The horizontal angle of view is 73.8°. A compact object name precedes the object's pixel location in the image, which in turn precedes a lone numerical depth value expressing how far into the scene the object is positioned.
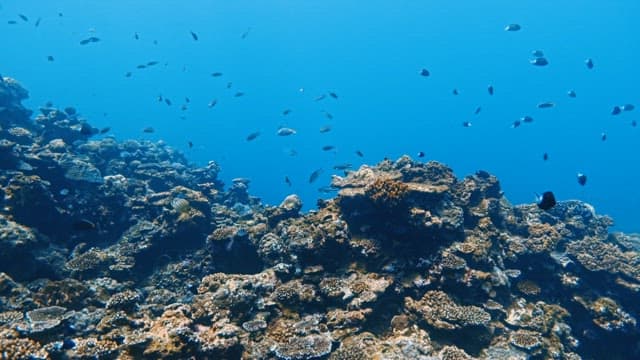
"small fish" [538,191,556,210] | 8.35
